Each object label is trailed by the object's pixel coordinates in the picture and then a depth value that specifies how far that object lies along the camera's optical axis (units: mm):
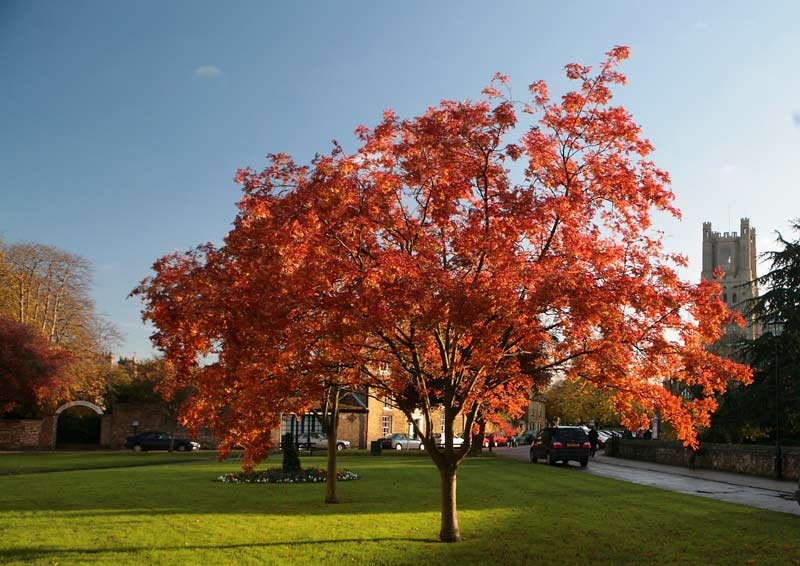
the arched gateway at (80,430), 54406
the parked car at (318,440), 52366
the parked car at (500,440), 65088
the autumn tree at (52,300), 55188
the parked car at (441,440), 56500
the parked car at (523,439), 70062
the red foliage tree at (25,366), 41656
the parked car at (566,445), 33531
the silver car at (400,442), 53781
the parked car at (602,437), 57656
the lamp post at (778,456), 26922
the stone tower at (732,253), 172250
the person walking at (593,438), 44900
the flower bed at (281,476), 24059
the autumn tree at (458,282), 10695
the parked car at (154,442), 50656
